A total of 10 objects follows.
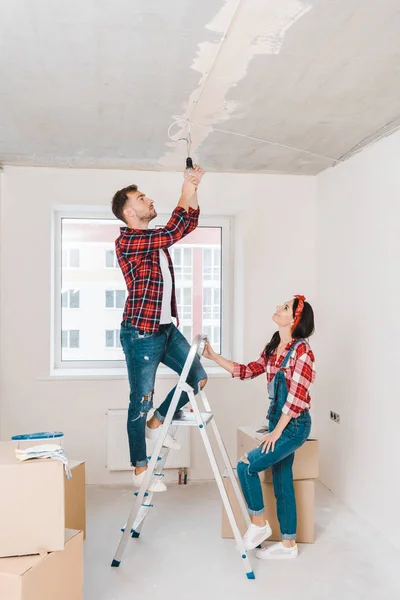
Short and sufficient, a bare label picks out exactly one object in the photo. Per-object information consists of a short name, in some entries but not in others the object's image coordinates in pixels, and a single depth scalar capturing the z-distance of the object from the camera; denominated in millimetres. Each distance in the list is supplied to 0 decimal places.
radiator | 4324
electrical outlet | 4065
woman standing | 3078
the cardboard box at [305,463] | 3371
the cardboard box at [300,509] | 3367
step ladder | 2941
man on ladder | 3021
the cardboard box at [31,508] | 2254
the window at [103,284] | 4613
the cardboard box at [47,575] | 2123
